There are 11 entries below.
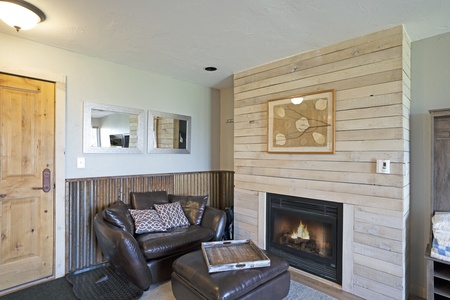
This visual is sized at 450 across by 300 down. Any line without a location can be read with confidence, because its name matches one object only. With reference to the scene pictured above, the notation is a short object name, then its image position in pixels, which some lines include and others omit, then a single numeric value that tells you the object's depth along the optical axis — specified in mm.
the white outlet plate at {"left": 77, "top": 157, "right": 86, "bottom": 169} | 2930
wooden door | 2476
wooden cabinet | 2172
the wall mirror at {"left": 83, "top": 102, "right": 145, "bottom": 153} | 3018
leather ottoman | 1796
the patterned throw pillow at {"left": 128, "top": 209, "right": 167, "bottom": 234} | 2803
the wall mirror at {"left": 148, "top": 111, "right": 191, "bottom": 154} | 3609
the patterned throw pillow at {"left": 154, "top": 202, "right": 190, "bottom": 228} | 3016
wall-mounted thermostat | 2219
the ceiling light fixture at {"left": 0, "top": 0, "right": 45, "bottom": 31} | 1876
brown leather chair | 2307
